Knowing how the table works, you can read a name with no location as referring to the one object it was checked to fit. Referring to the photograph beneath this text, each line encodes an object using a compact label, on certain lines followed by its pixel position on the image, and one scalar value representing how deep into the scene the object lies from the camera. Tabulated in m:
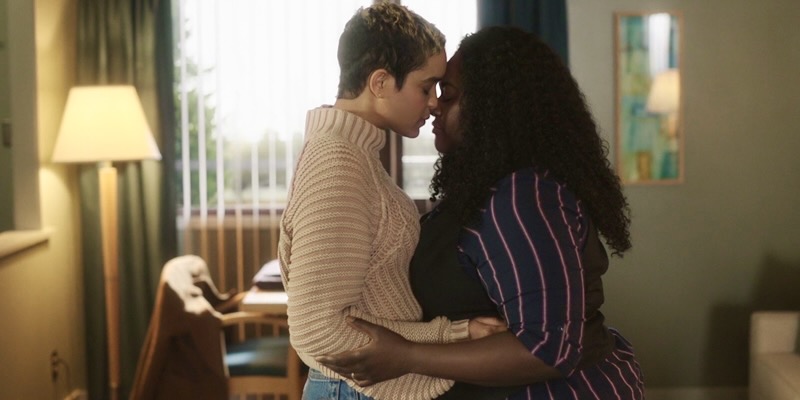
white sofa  4.00
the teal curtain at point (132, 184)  4.44
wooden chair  3.55
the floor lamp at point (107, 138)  3.95
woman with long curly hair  1.45
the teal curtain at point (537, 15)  4.48
